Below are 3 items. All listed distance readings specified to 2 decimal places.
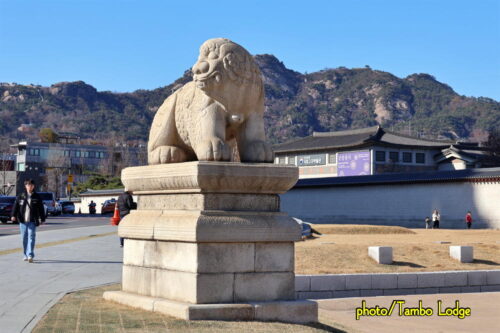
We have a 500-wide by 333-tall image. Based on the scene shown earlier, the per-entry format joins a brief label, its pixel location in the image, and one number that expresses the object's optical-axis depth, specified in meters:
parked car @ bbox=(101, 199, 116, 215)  62.72
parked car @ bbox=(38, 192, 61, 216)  51.69
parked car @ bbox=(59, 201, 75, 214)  62.94
